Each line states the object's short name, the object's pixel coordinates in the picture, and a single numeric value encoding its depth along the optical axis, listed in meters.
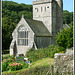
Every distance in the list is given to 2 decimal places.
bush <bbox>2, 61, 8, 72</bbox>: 12.59
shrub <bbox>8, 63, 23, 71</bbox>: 11.86
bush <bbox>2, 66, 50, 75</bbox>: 9.10
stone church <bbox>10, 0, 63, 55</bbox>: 24.59
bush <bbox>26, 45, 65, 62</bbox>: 18.30
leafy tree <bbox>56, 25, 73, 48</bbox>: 18.46
